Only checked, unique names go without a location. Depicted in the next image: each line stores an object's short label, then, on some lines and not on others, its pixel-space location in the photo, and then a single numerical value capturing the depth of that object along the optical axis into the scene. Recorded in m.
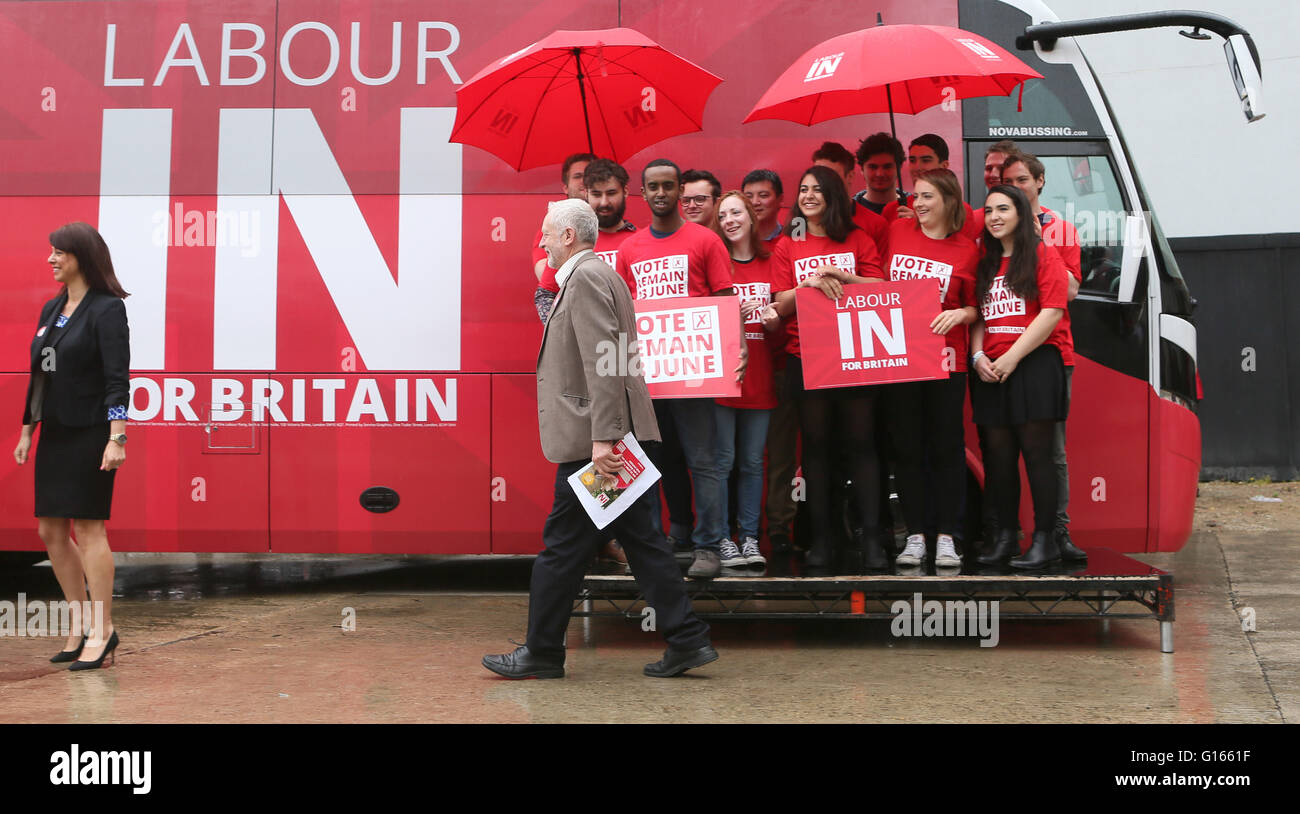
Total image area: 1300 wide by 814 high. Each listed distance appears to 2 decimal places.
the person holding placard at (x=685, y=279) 6.12
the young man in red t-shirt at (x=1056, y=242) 6.45
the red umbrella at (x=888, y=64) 5.88
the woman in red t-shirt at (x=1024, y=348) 6.03
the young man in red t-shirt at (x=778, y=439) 6.61
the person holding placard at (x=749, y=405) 6.32
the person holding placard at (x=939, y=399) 6.27
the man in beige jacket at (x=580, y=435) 5.23
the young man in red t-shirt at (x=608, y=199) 6.47
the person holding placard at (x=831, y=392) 6.18
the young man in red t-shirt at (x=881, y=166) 6.87
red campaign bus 7.45
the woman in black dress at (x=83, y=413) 5.62
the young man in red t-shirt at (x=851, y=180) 6.62
